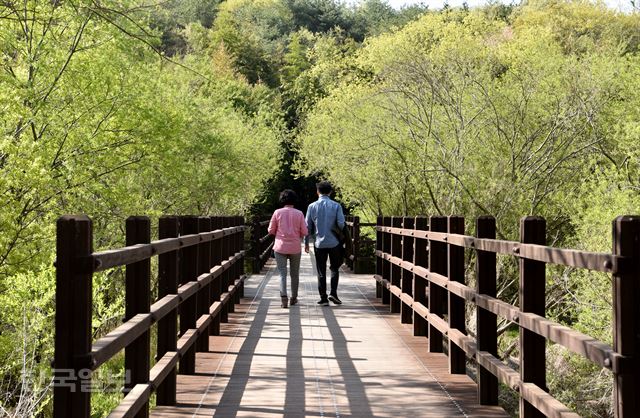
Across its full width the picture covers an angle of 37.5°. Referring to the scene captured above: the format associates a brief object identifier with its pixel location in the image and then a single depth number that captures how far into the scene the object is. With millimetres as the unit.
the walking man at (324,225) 14008
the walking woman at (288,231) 13891
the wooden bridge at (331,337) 3586
